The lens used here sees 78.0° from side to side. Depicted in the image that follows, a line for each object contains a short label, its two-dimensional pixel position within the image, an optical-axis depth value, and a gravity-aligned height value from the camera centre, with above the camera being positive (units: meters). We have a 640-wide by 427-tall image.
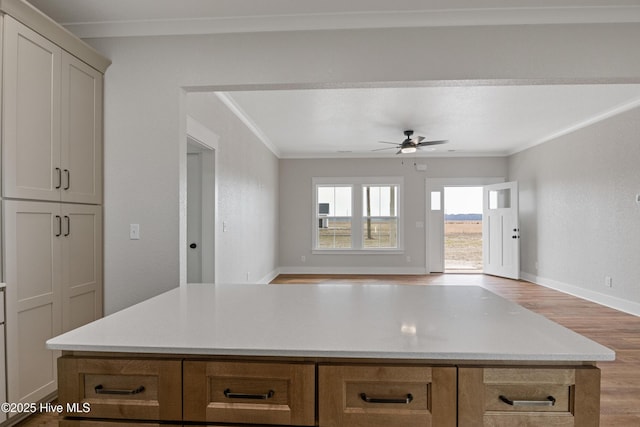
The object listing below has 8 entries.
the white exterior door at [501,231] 7.39 -0.40
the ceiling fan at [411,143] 5.95 +1.02
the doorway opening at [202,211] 4.03 -0.02
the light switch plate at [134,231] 2.62 -0.14
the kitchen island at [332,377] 1.07 -0.46
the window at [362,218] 8.40 -0.17
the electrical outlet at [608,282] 5.20 -0.94
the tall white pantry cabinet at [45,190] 2.02 +0.11
